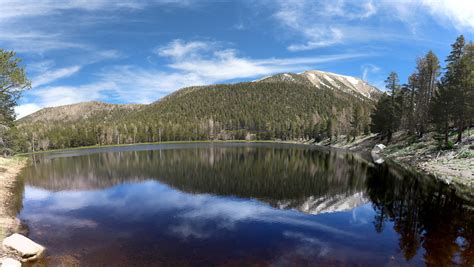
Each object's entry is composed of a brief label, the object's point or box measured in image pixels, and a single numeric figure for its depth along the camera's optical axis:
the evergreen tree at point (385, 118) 89.24
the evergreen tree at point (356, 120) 131.43
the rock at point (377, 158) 68.91
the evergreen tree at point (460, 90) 54.75
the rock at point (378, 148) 92.31
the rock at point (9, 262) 14.97
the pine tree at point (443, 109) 57.84
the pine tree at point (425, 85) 74.19
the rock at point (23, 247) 17.14
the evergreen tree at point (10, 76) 37.54
